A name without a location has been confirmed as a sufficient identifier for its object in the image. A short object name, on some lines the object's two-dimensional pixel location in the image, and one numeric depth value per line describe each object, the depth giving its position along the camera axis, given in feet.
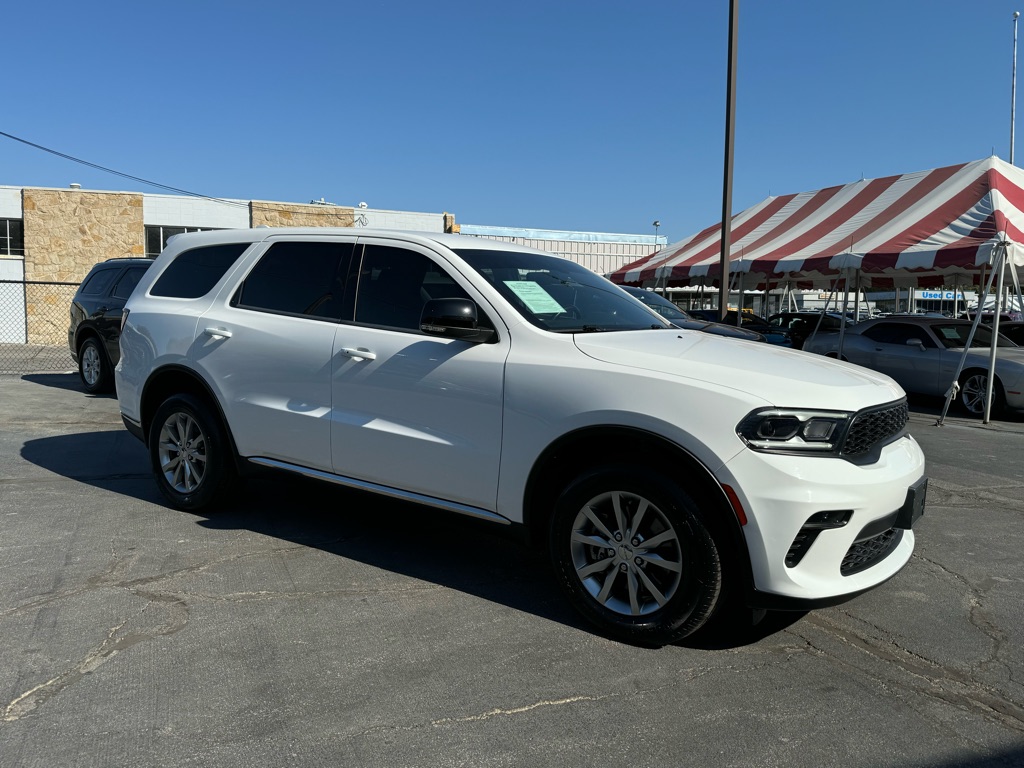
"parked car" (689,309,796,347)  53.06
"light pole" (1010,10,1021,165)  141.69
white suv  10.84
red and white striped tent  38.99
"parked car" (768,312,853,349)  61.62
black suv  37.11
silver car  38.37
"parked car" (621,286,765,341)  38.61
